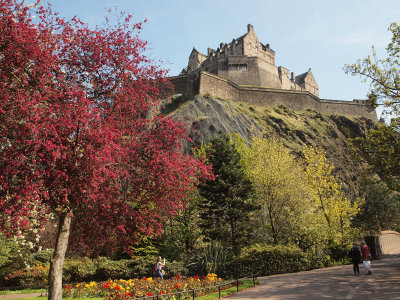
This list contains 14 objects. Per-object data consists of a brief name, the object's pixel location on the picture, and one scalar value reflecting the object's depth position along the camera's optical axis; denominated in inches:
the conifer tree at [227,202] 869.2
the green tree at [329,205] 952.9
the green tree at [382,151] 600.4
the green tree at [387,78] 605.9
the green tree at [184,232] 922.1
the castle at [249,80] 2278.5
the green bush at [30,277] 782.5
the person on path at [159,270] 570.2
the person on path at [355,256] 569.9
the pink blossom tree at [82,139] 273.9
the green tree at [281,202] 879.1
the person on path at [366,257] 547.8
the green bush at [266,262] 712.4
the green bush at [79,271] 757.3
